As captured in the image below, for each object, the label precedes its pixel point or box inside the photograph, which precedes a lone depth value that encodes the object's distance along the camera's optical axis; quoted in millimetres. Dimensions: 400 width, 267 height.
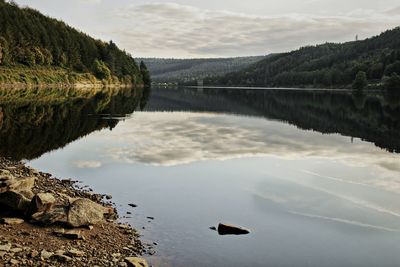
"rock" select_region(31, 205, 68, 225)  16516
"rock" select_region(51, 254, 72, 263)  13461
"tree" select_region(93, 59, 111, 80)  177125
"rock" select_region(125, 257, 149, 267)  13812
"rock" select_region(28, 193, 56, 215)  17188
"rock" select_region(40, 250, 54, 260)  13505
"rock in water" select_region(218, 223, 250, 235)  17656
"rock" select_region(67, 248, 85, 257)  13953
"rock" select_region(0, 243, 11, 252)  13589
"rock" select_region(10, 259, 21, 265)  12710
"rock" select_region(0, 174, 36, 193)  18578
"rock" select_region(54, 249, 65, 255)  13888
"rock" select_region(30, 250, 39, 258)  13549
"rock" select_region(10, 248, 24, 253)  13616
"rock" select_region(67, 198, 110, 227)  16766
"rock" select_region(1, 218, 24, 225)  16312
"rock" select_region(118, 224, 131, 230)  17577
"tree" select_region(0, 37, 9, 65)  113750
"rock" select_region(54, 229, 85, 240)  15617
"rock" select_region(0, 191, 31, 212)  17266
